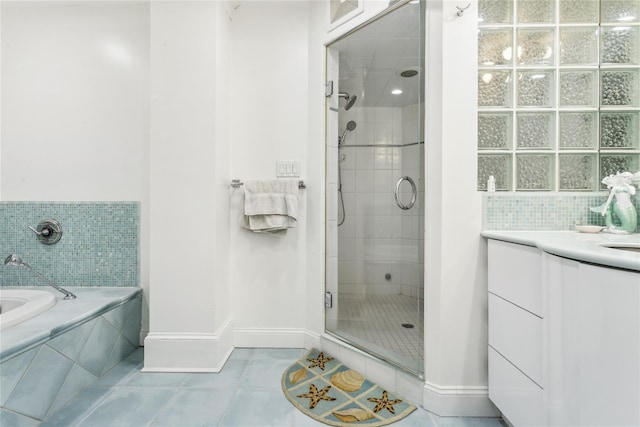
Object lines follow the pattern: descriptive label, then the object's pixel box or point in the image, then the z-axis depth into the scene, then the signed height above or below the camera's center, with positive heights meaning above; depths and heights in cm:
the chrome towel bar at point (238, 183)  190 +17
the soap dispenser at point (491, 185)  135 +12
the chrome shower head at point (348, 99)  185 +70
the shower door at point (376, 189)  151 +12
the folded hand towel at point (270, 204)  184 +3
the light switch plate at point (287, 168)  194 +28
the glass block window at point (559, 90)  138 +57
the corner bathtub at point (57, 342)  111 -61
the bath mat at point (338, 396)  127 -90
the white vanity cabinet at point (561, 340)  69 -38
